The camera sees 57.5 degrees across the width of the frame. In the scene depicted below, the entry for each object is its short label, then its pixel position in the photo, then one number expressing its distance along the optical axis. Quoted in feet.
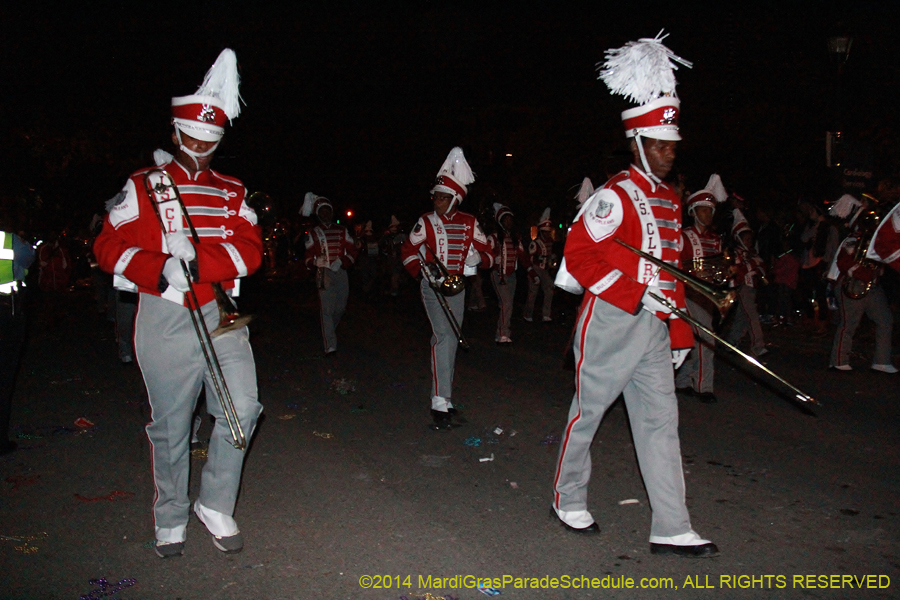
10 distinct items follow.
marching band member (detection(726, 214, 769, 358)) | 31.48
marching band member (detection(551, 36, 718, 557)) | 13.99
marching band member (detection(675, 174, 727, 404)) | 25.41
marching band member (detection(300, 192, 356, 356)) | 36.24
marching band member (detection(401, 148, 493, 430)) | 24.11
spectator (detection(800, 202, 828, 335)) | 40.98
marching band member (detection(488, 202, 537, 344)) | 41.44
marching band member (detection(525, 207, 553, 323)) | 51.16
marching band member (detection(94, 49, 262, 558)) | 13.21
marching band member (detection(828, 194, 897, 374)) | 29.14
